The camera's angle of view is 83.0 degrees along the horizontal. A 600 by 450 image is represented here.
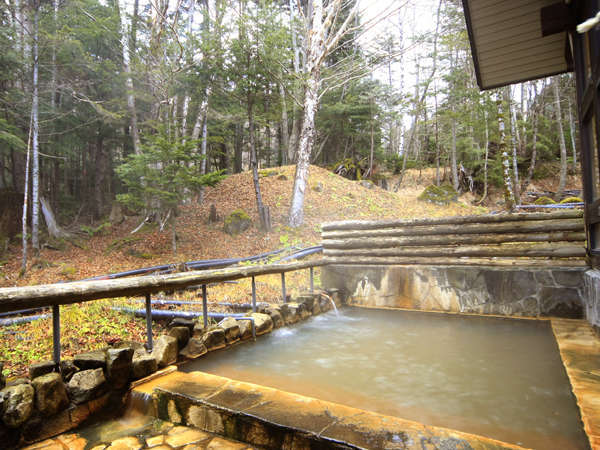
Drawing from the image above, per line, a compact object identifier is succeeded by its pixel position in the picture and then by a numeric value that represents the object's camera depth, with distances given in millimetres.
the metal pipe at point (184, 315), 4535
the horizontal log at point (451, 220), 4992
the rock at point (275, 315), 4832
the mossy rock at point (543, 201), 13403
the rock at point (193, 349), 3566
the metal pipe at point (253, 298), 4723
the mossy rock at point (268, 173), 16547
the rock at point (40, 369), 2494
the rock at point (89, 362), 2709
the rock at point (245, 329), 4258
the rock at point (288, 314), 5043
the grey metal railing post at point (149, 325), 3240
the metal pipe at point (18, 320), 4609
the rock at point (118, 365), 2717
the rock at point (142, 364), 2891
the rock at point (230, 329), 4062
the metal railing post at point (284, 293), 5280
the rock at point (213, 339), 3791
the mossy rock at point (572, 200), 12195
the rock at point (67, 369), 2664
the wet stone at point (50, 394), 2299
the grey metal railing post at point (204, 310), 3903
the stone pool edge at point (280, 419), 1772
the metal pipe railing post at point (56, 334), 2549
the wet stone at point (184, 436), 2172
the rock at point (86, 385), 2514
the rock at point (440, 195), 14852
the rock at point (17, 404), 2139
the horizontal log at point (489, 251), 4874
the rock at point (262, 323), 4498
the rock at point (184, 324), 3838
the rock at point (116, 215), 14752
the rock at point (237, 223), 12011
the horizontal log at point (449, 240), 4977
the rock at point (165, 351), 3223
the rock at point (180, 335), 3566
